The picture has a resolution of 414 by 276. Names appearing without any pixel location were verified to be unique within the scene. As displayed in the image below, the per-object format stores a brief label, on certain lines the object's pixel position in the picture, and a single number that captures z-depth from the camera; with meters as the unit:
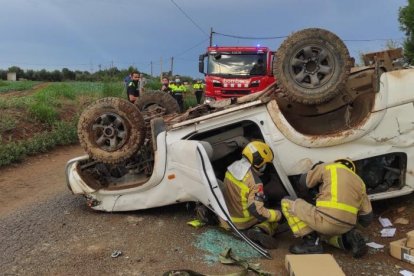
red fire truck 12.75
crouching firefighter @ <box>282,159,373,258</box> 3.86
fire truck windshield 12.86
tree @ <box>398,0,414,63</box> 27.90
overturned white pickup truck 4.36
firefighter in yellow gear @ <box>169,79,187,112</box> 18.28
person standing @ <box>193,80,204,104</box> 22.72
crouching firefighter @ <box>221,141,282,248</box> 4.18
